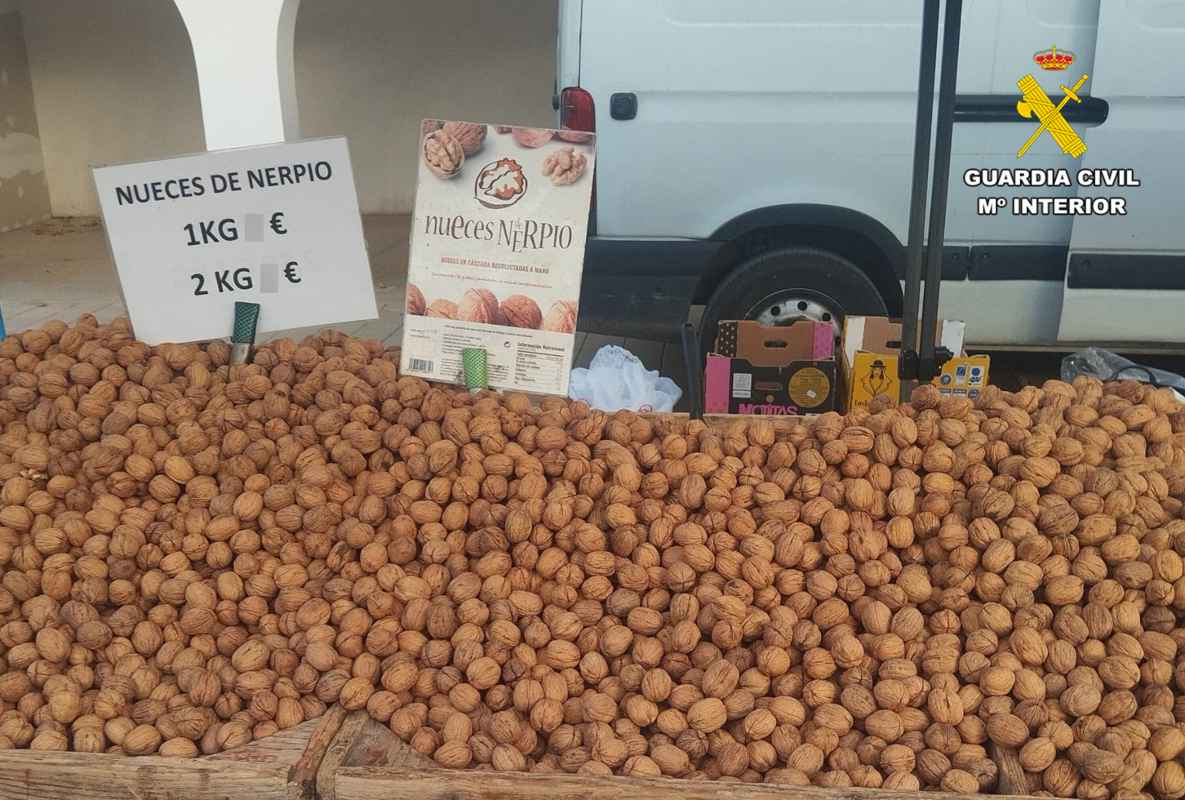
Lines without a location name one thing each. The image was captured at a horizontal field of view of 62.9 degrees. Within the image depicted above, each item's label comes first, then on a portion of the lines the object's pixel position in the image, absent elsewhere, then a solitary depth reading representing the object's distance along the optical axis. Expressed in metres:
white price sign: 2.53
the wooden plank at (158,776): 1.67
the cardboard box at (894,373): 3.57
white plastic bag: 3.59
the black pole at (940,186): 2.34
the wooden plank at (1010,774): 1.61
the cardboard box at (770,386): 3.78
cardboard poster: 2.42
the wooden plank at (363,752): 1.66
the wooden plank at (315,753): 1.66
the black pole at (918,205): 2.56
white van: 4.01
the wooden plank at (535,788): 1.57
